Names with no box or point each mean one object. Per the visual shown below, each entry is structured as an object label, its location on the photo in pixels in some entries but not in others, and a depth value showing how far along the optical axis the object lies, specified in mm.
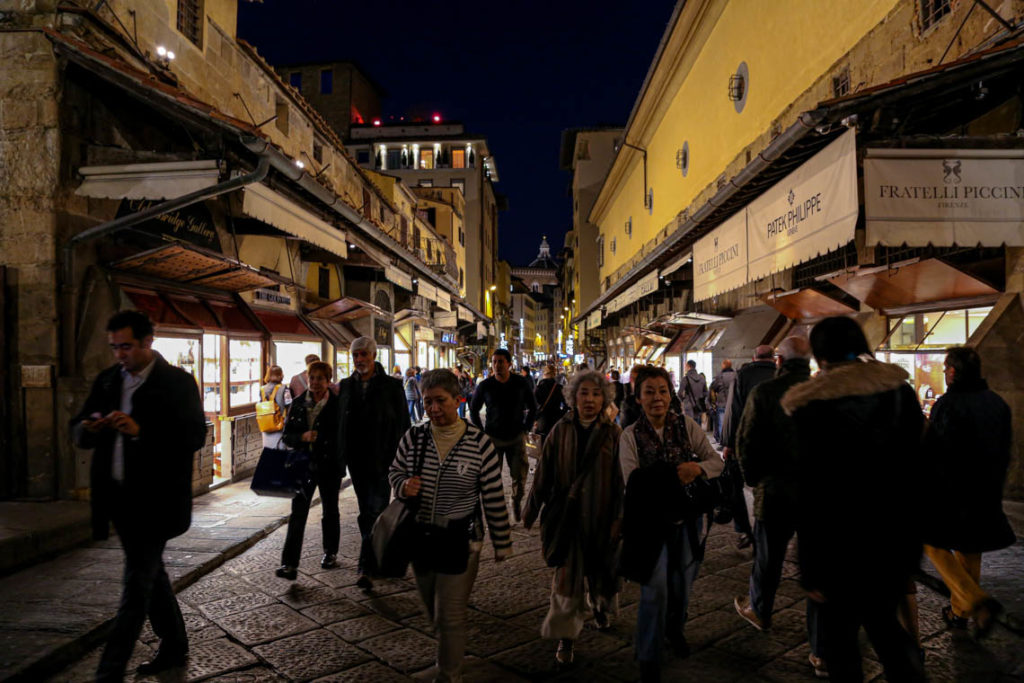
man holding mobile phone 3180
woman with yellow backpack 6918
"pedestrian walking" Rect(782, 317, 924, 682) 2334
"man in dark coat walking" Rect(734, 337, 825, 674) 3414
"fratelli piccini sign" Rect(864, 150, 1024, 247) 5426
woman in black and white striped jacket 3092
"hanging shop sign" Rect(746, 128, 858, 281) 5578
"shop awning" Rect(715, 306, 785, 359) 12078
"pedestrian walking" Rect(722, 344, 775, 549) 5648
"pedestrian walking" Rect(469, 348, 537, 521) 6680
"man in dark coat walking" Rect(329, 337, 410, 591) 5012
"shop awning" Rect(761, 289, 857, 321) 9867
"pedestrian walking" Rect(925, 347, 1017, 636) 3768
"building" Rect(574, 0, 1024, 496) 5441
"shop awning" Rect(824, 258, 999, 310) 6910
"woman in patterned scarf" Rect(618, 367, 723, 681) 3145
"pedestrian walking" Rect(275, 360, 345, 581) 5098
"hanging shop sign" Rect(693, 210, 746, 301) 8797
